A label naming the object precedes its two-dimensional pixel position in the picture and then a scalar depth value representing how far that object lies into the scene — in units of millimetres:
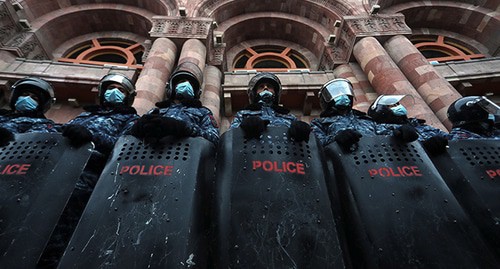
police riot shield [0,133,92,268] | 2107
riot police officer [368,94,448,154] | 4199
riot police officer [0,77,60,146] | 3905
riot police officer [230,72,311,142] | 2875
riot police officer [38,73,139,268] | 2707
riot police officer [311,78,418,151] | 4047
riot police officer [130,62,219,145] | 2827
